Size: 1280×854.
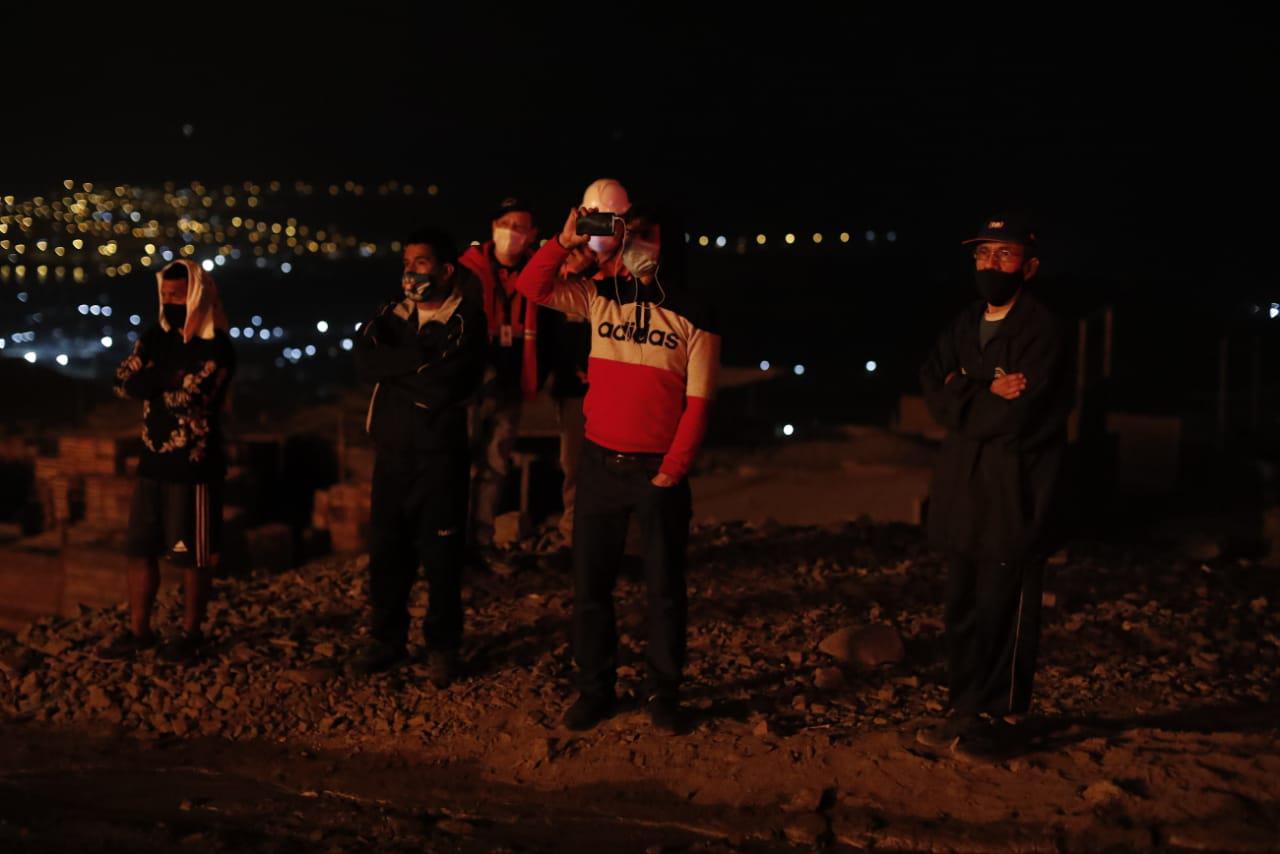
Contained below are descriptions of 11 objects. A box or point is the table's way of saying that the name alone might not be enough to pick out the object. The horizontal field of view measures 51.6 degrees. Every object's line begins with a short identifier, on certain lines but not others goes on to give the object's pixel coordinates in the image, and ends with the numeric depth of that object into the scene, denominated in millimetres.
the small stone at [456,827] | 4551
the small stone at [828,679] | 5848
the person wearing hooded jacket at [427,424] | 5746
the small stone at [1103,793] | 4410
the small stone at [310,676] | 6125
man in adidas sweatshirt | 4953
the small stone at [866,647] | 6188
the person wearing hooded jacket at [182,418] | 6141
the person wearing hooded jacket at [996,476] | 4582
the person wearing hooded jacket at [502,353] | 6703
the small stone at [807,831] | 4336
